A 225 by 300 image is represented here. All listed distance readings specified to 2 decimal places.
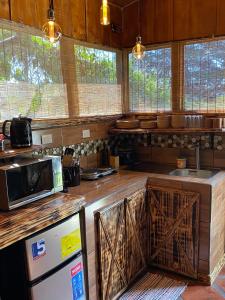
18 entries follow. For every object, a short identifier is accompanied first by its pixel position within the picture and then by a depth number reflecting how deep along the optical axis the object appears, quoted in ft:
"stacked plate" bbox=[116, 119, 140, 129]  10.64
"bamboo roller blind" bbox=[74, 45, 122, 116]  9.48
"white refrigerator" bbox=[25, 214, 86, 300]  5.21
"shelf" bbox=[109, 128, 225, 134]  9.26
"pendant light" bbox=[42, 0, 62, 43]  5.66
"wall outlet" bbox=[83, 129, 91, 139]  9.76
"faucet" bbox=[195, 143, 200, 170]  9.98
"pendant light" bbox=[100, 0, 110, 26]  5.39
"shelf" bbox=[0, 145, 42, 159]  5.76
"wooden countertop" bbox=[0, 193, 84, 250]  4.86
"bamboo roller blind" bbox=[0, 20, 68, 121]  7.23
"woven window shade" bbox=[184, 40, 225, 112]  9.53
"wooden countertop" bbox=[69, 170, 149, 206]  7.14
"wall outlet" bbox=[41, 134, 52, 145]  8.22
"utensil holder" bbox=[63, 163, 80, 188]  7.78
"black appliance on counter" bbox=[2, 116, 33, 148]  6.30
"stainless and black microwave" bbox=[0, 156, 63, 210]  5.44
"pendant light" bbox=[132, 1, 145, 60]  8.12
